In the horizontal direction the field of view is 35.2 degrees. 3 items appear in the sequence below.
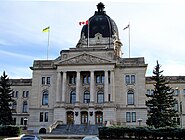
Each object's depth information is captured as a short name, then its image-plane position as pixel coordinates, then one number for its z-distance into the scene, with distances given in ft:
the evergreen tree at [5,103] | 193.06
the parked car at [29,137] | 94.48
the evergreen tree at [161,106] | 173.58
